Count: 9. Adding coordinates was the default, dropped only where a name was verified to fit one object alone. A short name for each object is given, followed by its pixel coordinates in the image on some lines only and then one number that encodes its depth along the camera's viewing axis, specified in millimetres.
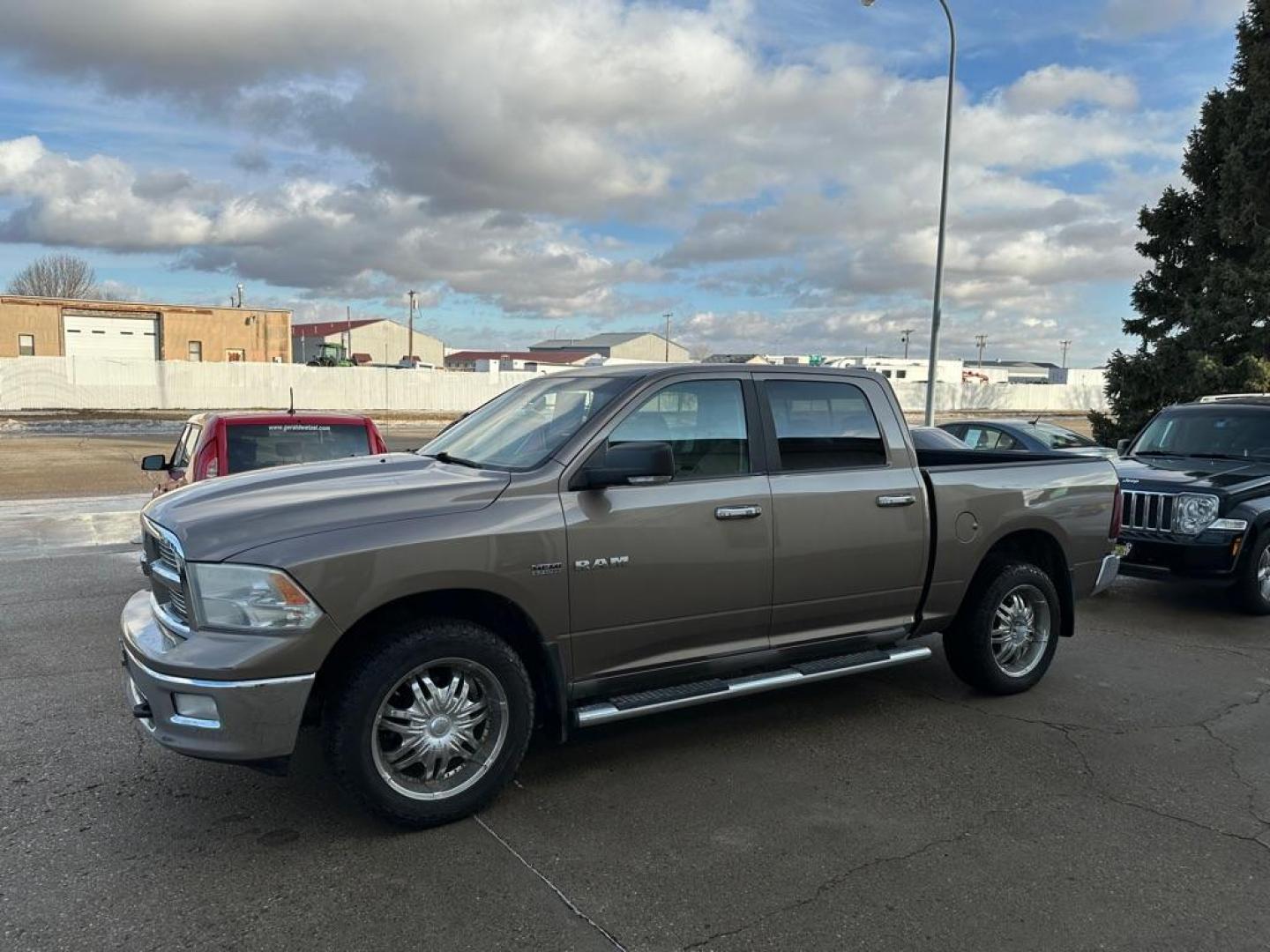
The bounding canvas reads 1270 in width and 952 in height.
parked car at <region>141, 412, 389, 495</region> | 7551
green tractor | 51750
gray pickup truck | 3590
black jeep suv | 7797
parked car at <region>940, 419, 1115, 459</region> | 14742
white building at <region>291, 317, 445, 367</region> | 99750
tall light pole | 18203
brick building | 56031
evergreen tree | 17094
